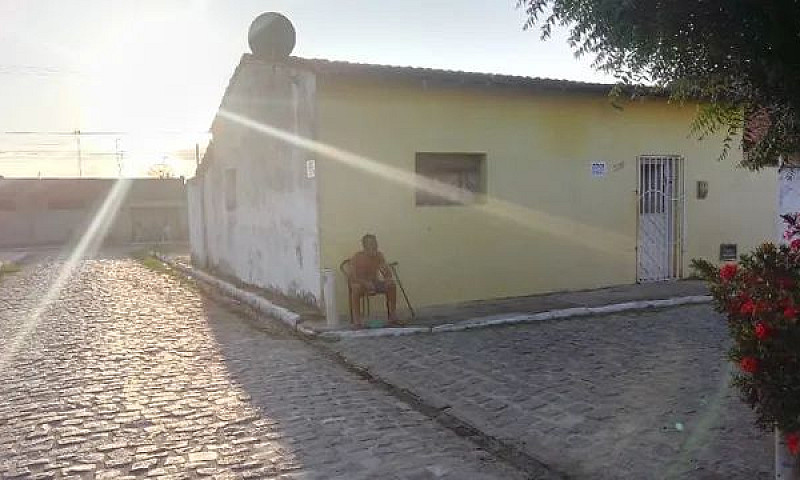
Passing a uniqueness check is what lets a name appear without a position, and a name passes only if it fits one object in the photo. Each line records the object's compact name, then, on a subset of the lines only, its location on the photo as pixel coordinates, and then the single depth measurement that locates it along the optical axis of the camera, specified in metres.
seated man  8.56
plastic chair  8.65
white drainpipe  8.50
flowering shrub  2.95
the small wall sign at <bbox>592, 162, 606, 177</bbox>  11.18
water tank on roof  9.91
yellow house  9.38
